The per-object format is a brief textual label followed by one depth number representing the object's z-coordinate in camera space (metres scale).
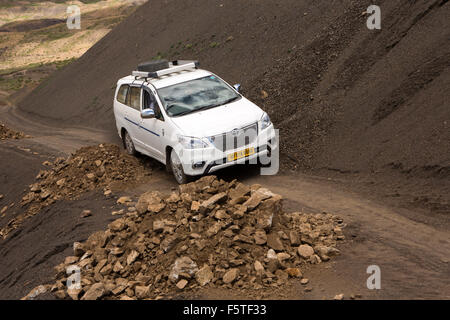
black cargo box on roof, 11.67
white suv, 9.58
